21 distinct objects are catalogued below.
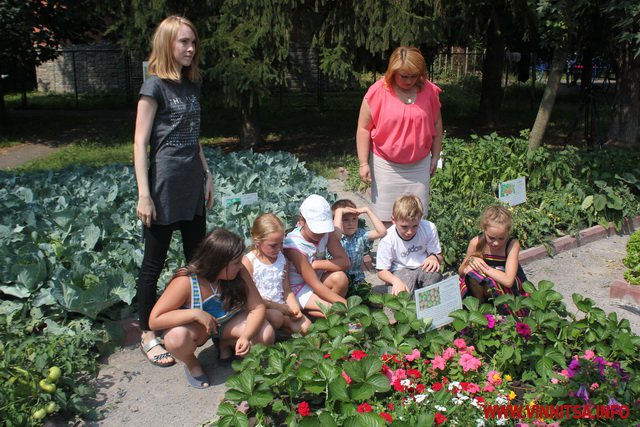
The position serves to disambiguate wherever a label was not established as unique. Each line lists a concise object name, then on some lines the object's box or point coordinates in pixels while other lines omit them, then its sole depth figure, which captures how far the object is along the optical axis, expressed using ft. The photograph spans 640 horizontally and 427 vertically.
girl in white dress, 11.98
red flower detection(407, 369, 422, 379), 9.94
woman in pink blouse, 14.14
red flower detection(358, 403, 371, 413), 8.73
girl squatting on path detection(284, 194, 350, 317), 12.64
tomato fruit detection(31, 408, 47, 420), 9.28
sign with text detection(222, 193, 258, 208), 16.34
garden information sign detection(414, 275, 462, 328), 11.10
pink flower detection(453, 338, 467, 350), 10.58
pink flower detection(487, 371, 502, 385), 10.05
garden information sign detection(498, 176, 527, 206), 18.70
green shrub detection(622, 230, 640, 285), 15.67
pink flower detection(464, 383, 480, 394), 9.59
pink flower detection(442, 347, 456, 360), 10.36
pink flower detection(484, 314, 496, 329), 10.87
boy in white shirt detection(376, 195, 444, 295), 13.35
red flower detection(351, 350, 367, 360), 10.02
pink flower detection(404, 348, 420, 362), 10.29
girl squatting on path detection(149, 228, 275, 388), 10.76
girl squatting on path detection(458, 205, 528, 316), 13.26
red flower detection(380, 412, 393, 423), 8.61
